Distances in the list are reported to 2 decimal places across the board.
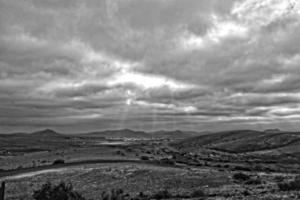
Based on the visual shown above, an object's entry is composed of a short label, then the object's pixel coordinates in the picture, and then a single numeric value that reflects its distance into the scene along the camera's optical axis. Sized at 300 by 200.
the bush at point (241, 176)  38.19
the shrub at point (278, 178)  36.91
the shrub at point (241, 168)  55.12
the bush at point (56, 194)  26.75
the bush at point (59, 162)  58.28
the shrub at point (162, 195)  28.57
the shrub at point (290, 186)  29.42
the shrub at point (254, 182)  34.78
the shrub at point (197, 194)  28.11
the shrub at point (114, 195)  29.07
